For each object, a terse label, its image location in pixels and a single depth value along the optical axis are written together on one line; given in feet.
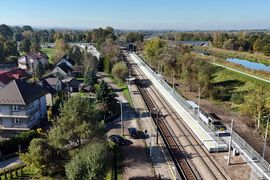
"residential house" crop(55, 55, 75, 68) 267.57
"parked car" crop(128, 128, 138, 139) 118.42
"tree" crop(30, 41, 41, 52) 379.39
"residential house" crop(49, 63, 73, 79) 229.31
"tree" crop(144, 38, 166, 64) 326.87
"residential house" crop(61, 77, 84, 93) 191.68
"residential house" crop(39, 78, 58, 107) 162.20
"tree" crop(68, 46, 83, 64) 300.14
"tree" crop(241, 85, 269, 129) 130.62
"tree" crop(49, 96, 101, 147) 89.80
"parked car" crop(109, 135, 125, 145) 111.65
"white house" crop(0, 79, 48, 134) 120.47
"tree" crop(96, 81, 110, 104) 144.87
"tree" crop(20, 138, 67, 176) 81.36
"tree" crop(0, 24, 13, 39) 637.43
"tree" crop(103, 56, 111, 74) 268.17
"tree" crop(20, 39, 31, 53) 403.95
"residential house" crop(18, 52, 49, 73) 271.41
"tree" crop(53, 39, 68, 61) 314.22
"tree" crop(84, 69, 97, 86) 200.85
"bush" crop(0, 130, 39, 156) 102.58
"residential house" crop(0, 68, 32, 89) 181.06
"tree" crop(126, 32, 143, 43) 586.04
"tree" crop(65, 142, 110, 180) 69.84
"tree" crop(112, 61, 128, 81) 226.79
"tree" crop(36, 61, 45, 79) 231.30
